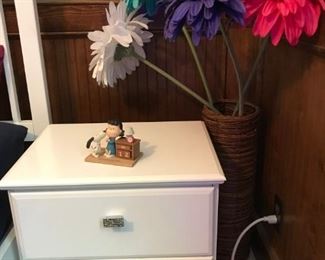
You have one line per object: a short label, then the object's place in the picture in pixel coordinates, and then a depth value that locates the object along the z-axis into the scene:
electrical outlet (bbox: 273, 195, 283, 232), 1.27
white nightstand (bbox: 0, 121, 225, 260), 0.97
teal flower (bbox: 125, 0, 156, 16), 1.05
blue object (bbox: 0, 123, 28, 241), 1.12
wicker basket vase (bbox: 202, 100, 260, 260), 1.22
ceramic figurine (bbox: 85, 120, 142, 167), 1.03
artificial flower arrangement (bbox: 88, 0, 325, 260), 0.90
